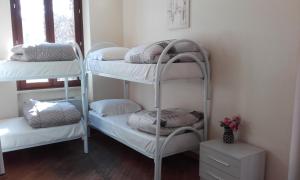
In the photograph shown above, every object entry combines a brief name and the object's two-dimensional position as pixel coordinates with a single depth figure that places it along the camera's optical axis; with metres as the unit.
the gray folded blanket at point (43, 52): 2.98
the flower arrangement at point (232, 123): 2.51
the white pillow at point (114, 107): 3.57
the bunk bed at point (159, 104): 2.46
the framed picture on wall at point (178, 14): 3.09
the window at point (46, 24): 3.61
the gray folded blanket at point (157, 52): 2.53
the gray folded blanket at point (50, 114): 3.06
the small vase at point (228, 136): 2.54
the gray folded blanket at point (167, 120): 2.62
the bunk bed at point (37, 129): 2.89
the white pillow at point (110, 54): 3.39
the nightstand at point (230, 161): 2.23
